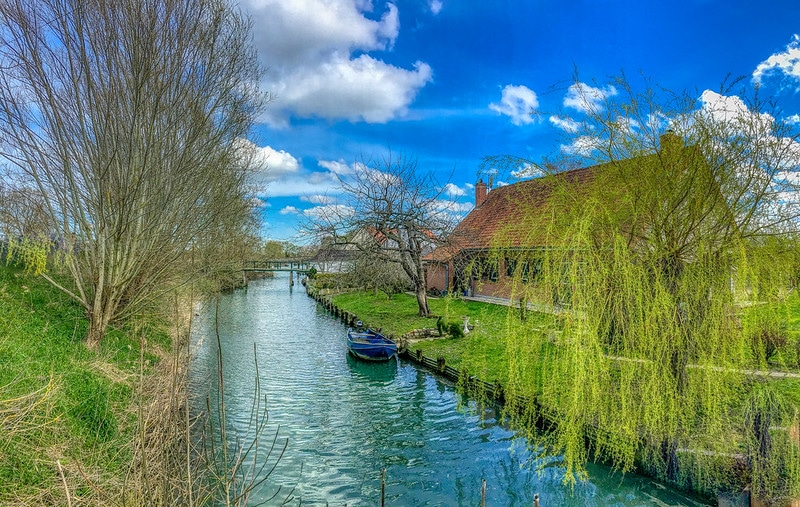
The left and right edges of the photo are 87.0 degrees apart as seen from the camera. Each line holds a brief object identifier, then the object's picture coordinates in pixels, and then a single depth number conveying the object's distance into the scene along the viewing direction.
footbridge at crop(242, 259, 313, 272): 50.66
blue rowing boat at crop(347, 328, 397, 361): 14.16
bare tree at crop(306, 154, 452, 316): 16.72
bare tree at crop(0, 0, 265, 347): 8.21
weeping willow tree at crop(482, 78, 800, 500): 5.20
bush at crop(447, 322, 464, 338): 14.80
